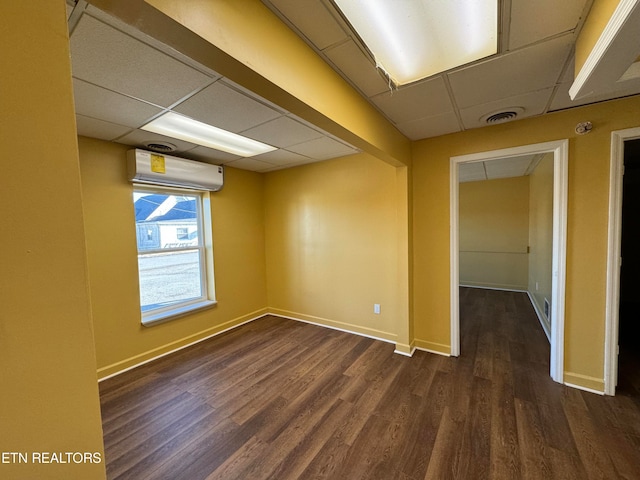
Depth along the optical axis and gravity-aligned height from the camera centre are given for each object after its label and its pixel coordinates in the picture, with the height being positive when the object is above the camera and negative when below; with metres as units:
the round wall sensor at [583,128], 2.10 +0.75
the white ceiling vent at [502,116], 2.17 +0.93
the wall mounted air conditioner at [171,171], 2.67 +0.69
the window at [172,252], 3.00 -0.25
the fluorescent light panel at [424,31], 1.20 +0.99
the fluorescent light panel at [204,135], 2.22 +0.95
